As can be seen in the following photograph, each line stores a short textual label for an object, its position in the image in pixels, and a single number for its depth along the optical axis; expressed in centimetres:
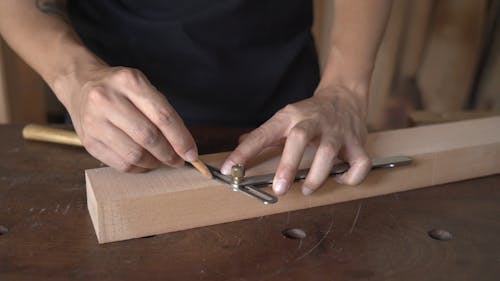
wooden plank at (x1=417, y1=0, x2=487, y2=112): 237
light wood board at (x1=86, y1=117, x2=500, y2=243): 88
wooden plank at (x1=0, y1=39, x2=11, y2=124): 210
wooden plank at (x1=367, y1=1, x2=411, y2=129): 243
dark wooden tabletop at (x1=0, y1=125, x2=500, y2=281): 80
